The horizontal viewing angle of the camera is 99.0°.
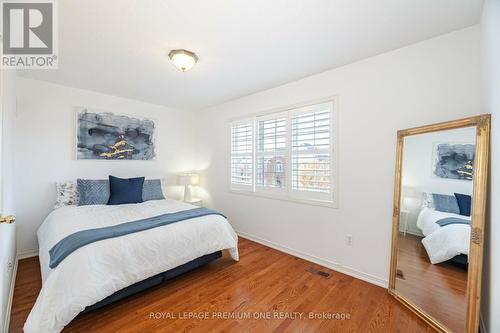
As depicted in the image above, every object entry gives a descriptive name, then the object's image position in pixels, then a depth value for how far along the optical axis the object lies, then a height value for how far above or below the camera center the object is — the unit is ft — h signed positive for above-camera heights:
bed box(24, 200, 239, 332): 5.08 -2.95
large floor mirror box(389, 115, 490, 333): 4.84 -1.47
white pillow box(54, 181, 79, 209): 9.89 -1.73
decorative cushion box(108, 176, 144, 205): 10.52 -1.61
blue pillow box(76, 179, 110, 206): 10.03 -1.61
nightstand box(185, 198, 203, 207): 13.97 -2.69
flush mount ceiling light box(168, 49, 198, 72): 7.07 +3.44
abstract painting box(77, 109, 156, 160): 11.05 +1.25
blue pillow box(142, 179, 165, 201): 11.71 -1.72
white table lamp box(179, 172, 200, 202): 13.93 -1.37
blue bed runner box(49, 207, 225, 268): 5.62 -2.21
